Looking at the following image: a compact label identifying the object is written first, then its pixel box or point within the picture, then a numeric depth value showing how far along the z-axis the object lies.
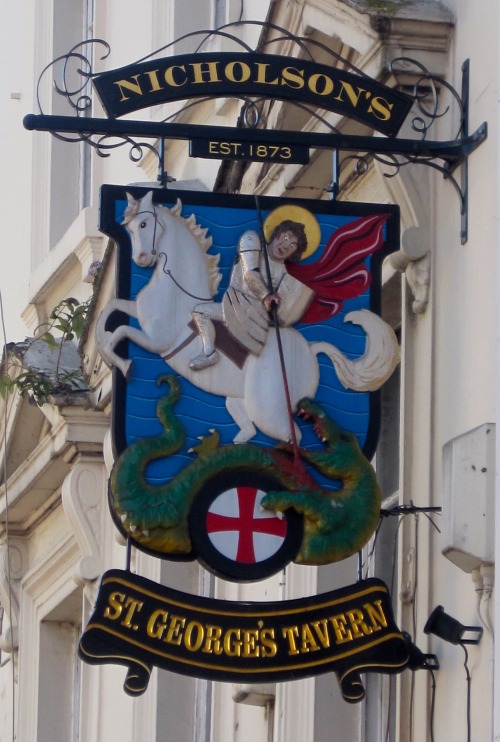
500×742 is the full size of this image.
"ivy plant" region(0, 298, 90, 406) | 20.29
